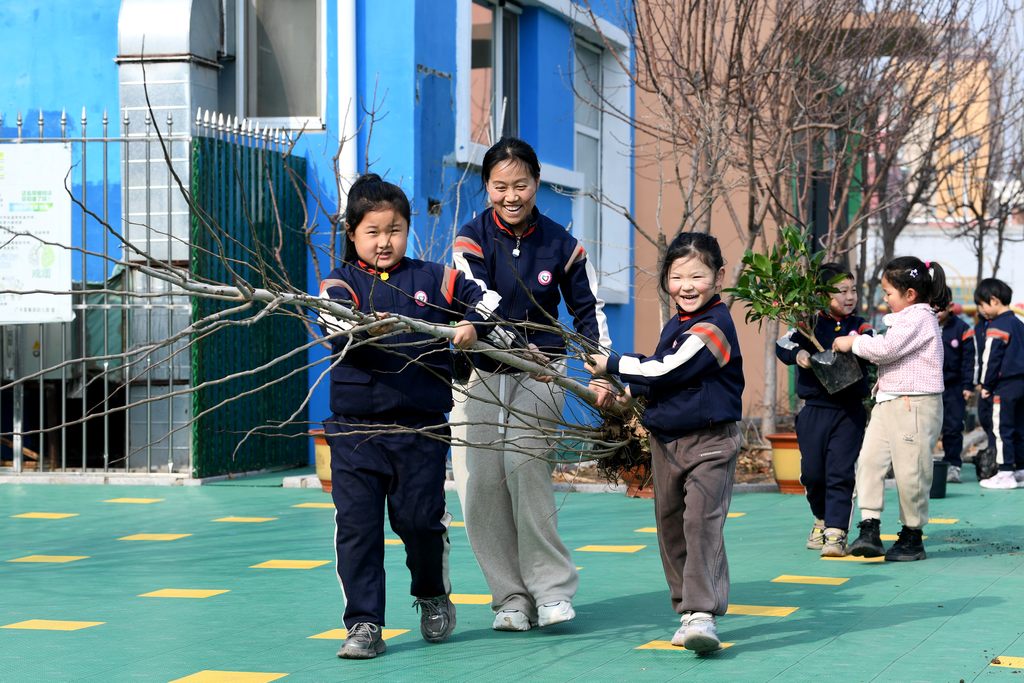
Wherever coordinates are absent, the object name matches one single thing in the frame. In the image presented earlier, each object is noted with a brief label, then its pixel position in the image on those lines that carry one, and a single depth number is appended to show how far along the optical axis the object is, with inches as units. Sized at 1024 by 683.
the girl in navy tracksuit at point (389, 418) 224.8
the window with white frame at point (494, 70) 586.2
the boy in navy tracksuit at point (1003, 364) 498.6
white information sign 471.8
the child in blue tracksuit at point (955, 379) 532.4
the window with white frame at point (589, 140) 661.3
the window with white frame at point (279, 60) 534.3
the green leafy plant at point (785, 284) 308.3
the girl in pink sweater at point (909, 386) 316.2
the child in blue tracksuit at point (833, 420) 324.8
